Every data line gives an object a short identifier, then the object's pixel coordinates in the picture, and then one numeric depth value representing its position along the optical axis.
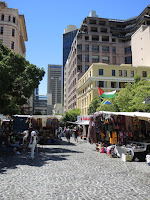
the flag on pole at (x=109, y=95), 19.43
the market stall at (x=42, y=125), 19.38
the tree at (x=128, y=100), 18.50
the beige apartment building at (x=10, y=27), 41.92
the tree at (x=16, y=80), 13.02
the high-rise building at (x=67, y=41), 140.12
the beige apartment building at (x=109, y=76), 41.91
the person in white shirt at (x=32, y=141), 10.70
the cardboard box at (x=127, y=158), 10.54
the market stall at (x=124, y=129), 11.77
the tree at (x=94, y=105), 35.59
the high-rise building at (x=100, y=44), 62.19
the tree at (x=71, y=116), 49.53
